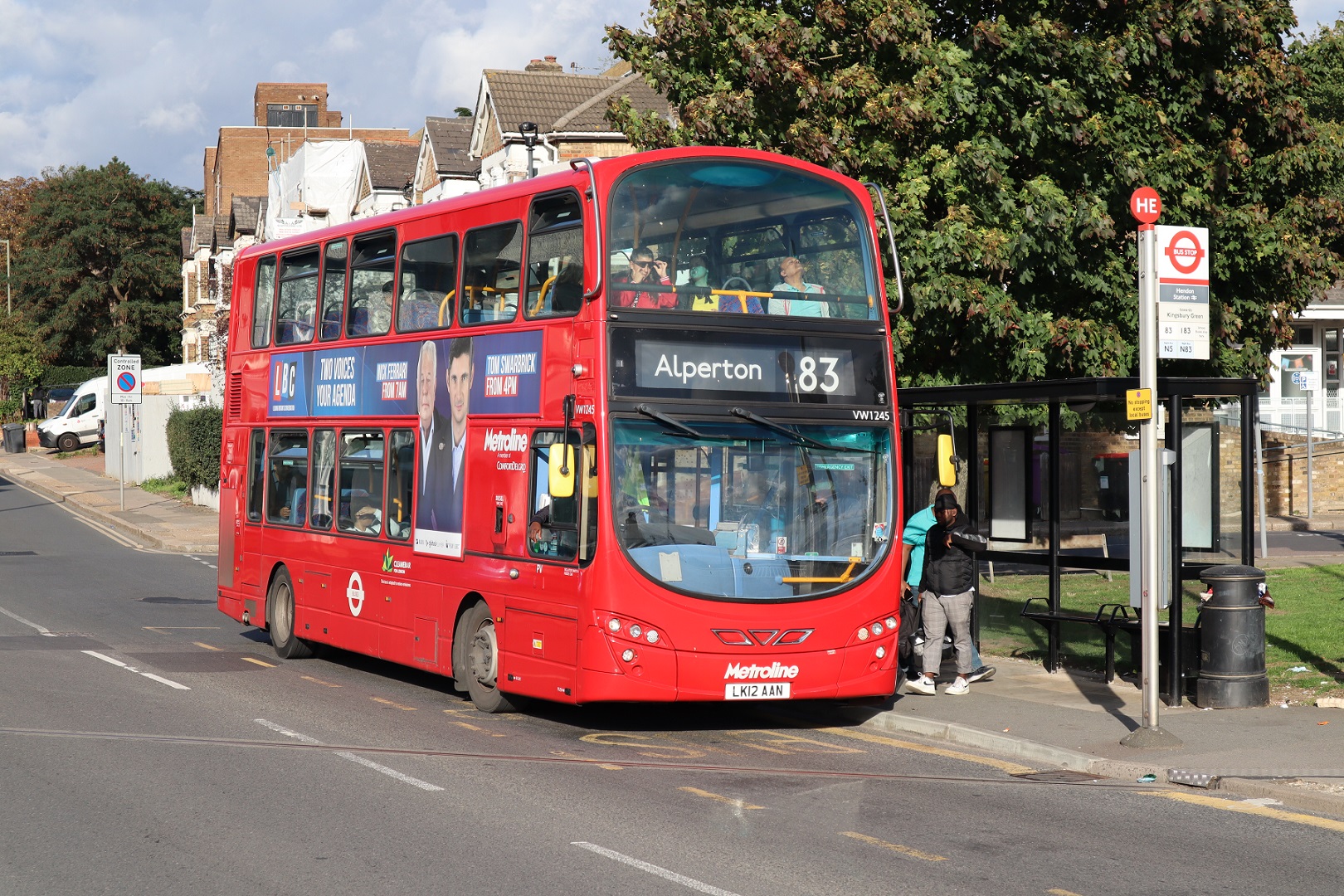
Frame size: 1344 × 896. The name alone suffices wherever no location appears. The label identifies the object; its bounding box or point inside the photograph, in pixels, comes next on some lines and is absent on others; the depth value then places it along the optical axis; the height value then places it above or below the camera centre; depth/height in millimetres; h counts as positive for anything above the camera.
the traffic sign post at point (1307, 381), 38500 +1551
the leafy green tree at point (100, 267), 81125 +9666
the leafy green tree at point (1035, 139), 16641 +3481
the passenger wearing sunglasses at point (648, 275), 10859 +1204
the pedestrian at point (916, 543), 12555 -860
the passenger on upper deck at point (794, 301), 11219 +1056
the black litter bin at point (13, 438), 65375 +153
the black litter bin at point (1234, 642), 11484 -1561
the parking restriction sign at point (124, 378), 36188 +1539
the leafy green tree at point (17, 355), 71625 +4196
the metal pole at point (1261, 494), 19828 -763
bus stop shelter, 11914 -379
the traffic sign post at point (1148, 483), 10141 -291
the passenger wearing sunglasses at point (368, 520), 14008 -751
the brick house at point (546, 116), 38906 +9020
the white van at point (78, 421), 63625 +858
